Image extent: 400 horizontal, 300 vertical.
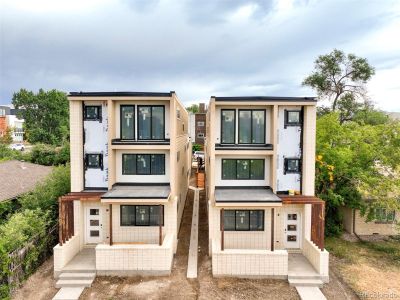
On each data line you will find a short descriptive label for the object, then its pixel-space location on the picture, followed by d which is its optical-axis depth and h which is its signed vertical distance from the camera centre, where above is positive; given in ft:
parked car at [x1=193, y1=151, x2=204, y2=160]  166.76 -5.71
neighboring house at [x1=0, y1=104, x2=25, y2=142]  262.08 +20.36
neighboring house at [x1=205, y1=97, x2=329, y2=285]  47.96 -4.76
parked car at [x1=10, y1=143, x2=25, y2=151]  184.18 -1.34
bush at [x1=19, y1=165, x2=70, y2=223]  53.57 -10.11
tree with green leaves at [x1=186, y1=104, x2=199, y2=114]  363.35 +50.12
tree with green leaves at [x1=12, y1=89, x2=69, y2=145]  180.96 +23.15
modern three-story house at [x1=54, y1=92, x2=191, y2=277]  48.52 -4.25
